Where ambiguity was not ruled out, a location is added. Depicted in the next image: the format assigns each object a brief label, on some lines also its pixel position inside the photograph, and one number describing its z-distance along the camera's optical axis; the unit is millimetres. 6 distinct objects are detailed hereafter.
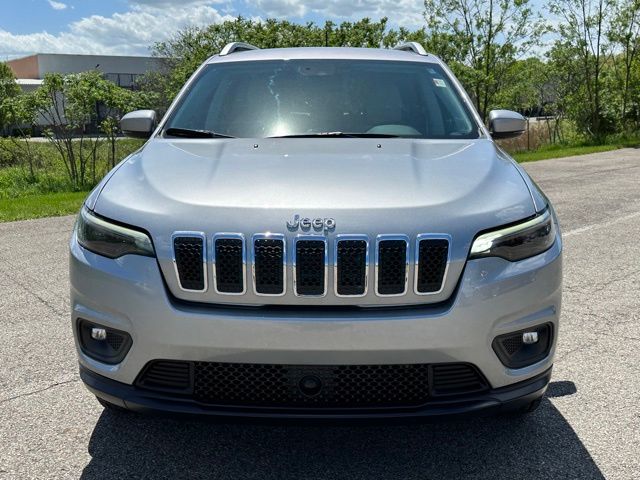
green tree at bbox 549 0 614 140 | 24797
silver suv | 2389
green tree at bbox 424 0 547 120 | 21516
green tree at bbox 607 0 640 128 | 24656
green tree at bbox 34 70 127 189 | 12406
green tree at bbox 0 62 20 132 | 12672
